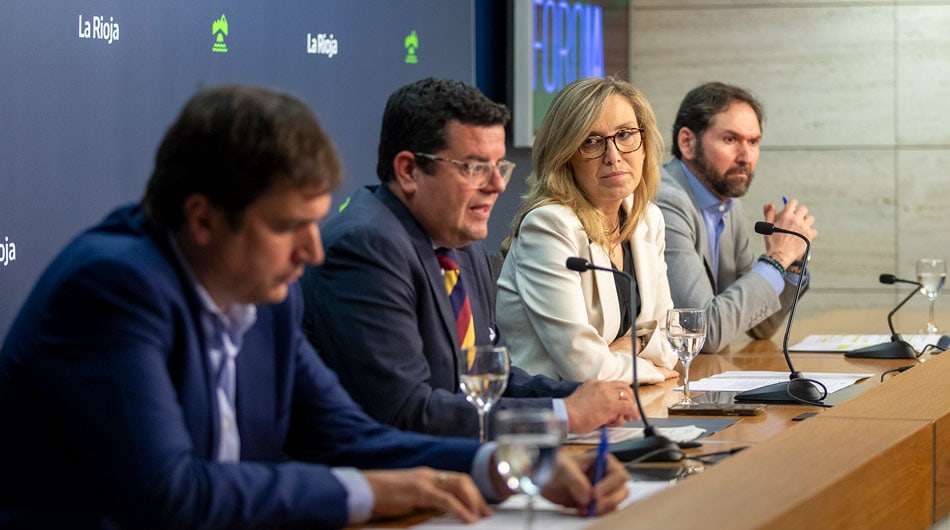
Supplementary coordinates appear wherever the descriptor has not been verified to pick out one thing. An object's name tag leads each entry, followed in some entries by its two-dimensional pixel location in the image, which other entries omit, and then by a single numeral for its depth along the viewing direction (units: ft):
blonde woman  20.31
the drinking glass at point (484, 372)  13.29
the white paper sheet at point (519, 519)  10.57
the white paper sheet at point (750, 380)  19.44
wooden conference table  10.64
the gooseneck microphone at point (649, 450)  13.35
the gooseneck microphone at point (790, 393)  17.80
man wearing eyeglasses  14.80
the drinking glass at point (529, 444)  9.49
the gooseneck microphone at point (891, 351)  22.86
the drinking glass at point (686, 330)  17.76
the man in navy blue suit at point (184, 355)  9.78
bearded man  25.24
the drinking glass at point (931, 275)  26.74
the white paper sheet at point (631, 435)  15.06
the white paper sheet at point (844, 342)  24.88
